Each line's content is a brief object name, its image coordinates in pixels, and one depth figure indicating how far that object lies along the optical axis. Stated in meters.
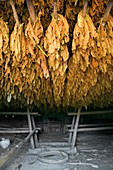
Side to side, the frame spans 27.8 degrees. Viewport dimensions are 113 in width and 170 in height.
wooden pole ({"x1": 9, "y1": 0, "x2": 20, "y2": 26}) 1.66
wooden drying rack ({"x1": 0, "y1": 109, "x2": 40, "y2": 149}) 4.98
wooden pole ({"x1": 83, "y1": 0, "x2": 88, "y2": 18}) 1.64
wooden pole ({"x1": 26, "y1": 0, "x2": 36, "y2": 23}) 1.66
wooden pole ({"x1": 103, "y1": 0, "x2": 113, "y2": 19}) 1.69
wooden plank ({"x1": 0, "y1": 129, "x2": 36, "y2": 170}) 3.64
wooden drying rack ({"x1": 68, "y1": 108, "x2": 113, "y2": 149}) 5.06
